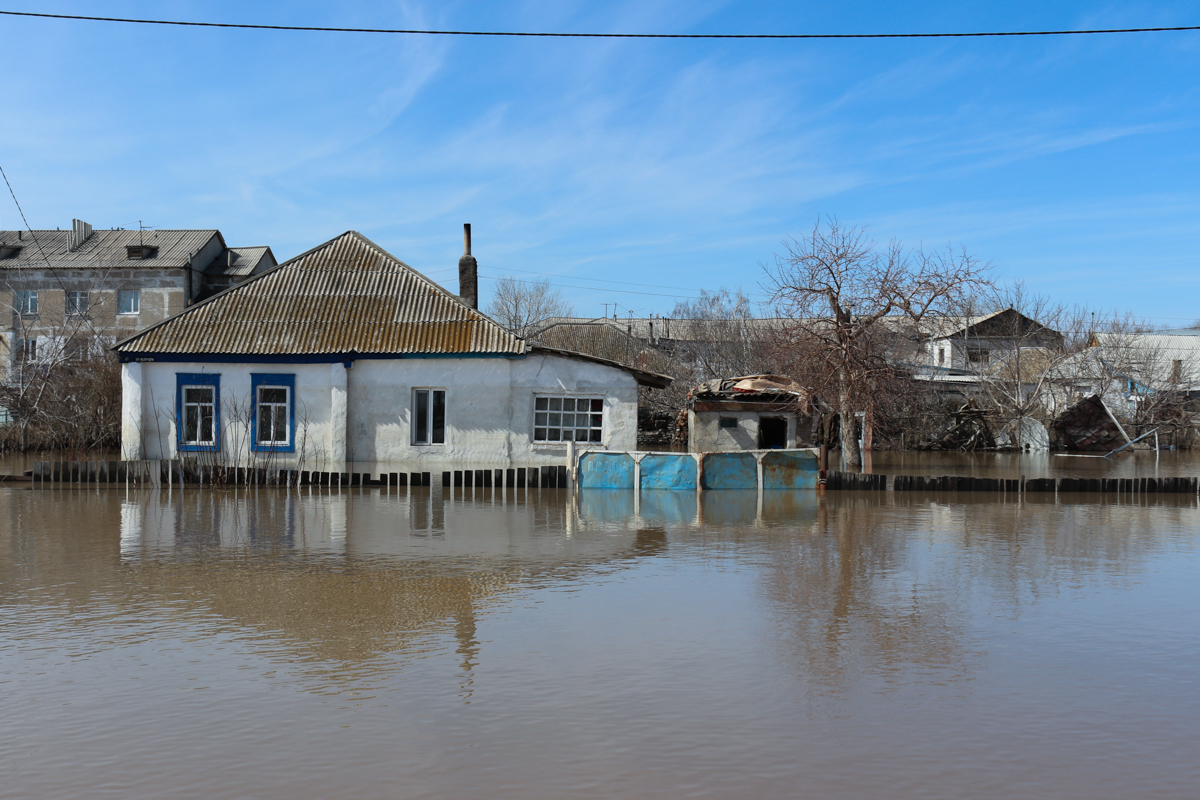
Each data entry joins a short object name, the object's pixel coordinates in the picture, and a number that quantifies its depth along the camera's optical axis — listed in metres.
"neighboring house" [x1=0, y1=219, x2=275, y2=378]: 50.00
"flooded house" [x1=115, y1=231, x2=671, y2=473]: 22.14
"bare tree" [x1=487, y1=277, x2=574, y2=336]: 62.50
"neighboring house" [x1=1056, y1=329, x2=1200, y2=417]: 40.44
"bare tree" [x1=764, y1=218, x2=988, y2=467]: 25.75
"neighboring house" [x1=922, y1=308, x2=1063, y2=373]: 45.53
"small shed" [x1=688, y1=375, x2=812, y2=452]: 24.73
